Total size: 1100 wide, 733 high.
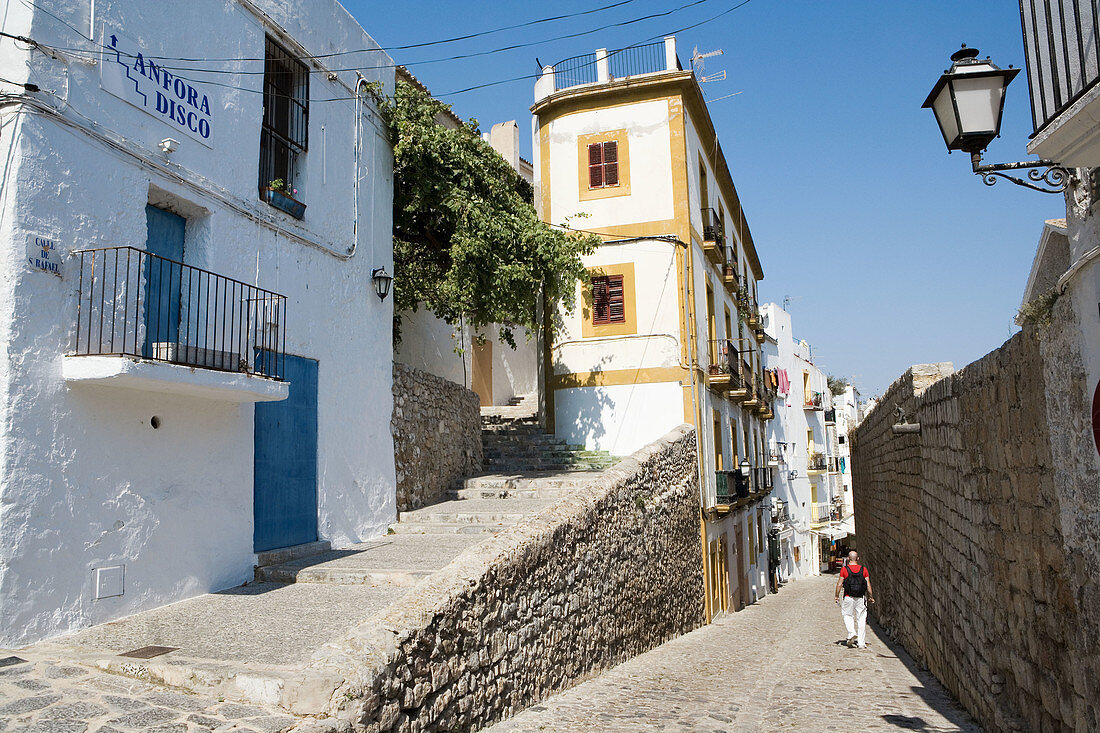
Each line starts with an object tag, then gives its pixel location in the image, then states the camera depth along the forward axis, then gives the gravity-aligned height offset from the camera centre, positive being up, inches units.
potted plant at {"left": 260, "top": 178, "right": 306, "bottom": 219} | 340.8 +121.1
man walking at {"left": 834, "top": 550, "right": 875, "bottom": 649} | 434.9 -83.6
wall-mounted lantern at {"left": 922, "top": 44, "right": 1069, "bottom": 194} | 164.7 +75.2
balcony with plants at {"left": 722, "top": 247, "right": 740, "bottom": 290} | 773.3 +184.9
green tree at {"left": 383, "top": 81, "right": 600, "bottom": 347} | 461.1 +150.6
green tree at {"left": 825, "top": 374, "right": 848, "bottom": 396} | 2090.3 +182.4
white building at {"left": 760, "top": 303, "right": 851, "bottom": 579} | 1294.3 +0.2
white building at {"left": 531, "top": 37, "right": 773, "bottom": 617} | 588.7 +145.3
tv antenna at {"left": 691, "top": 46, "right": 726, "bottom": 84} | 649.5 +341.7
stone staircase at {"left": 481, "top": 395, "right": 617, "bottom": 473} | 554.9 +5.8
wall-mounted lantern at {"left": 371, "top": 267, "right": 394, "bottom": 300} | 423.8 +101.2
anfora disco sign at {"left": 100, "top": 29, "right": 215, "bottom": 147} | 260.4 +138.5
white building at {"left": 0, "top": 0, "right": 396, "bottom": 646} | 226.1 +59.8
